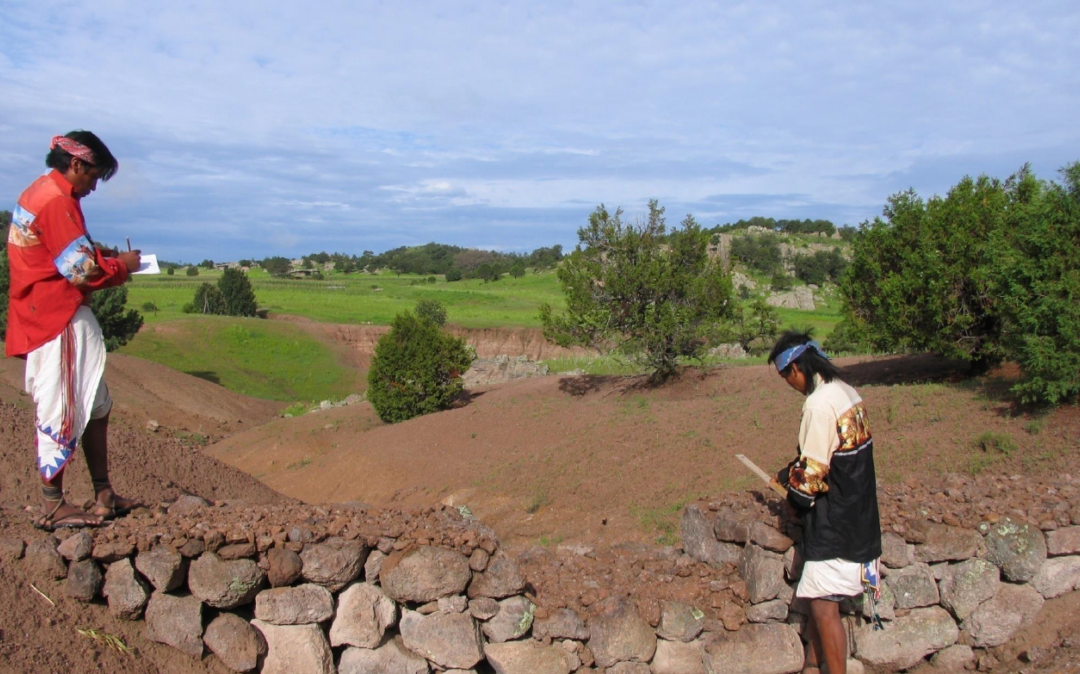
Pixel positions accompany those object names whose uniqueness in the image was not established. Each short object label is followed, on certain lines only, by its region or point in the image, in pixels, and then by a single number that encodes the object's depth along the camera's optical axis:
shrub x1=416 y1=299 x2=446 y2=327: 42.62
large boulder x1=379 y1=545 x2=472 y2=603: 4.27
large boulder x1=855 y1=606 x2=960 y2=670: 4.87
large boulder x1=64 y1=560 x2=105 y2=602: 4.00
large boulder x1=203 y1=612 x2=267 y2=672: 4.12
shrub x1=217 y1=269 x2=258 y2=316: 48.69
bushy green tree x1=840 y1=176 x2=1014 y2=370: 13.93
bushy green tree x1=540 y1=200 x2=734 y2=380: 17.56
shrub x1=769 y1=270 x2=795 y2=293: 60.47
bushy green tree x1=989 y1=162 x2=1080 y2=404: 9.92
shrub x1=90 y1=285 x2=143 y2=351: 29.42
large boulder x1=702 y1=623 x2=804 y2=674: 4.68
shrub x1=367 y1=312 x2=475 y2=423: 18.81
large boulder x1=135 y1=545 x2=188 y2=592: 4.04
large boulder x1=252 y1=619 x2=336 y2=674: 4.21
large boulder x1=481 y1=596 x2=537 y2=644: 4.45
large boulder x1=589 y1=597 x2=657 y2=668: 4.58
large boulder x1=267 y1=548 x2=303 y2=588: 4.19
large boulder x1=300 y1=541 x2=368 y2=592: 4.22
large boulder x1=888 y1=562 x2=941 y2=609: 4.86
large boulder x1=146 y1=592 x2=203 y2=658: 4.08
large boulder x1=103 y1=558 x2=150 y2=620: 4.05
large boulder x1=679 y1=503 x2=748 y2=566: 5.01
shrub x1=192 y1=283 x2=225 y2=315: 48.38
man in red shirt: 4.13
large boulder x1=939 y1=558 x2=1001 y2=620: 4.91
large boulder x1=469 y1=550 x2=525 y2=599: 4.41
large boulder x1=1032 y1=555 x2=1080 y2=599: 5.03
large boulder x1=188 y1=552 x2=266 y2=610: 4.07
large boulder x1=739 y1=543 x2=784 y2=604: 4.70
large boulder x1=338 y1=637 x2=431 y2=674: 4.30
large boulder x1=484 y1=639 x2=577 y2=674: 4.46
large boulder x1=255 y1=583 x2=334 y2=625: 4.21
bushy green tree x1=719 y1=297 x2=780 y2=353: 17.86
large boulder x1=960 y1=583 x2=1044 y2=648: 4.96
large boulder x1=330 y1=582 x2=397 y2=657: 4.29
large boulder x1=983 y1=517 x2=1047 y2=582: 4.95
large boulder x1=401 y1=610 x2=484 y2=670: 4.33
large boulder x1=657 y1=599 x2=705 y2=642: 4.68
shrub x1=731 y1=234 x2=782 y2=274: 68.81
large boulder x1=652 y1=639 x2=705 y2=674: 4.68
